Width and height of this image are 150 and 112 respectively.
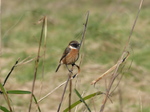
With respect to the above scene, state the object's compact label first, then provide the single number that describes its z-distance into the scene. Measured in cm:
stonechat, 614
